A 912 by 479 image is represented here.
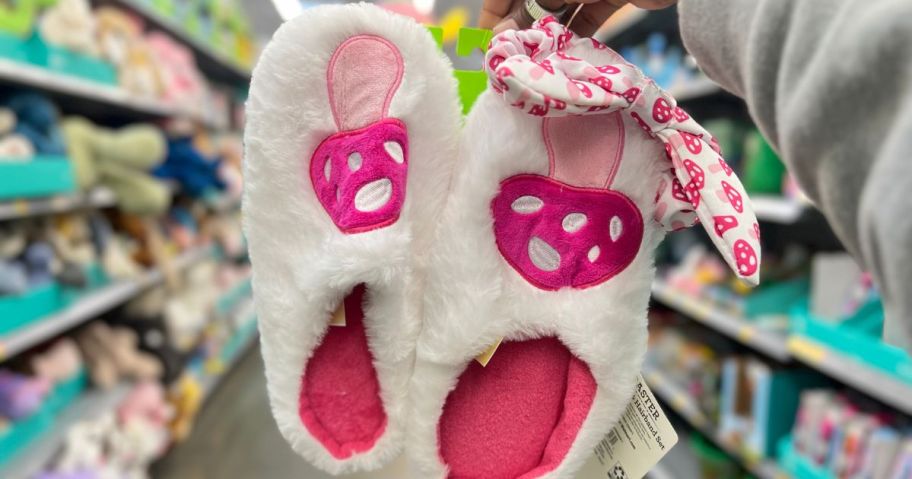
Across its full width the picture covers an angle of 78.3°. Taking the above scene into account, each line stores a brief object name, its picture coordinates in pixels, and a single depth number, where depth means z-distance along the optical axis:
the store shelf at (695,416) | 1.50
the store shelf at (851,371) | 1.09
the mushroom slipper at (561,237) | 0.41
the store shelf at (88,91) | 1.40
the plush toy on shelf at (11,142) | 1.38
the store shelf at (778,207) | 1.36
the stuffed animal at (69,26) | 1.50
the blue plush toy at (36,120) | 1.52
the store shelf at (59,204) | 1.39
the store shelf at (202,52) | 2.04
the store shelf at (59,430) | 1.38
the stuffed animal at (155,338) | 2.10
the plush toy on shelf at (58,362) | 1.63
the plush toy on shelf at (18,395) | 1.41
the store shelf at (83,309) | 1.38
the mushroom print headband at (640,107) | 0.38
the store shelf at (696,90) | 1.71
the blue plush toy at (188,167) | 2.29
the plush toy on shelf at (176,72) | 2.23
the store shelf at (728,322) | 1.46
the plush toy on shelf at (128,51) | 1.85
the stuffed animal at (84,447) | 1.52
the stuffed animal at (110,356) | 1.89
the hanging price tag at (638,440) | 0.44
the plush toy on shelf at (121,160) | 1.70
